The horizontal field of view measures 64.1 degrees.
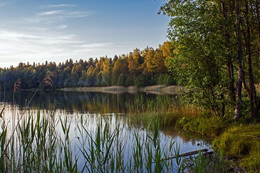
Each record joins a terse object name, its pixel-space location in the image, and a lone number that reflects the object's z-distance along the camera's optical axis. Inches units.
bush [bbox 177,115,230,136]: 307.5
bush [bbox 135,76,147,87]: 2163.3
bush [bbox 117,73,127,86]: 2349.4
